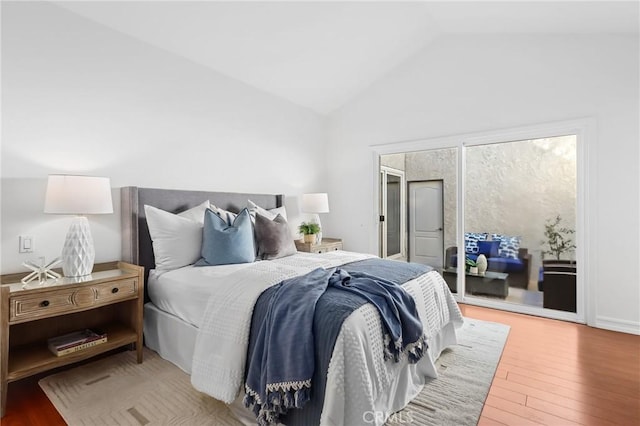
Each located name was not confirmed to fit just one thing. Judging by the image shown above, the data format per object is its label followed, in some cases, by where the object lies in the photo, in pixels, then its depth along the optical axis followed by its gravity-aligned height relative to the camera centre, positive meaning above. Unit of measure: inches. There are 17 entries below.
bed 58.2 -26.8
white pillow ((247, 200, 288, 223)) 131.3 +1.3
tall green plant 135.5 -9.3
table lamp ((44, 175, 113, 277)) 84.7 +1.7
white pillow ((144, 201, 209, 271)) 105.9 -8.6
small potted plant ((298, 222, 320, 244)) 166.7 -8.7
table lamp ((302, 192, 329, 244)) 171.9 +5.7
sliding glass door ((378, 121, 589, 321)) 134.3 +0.6
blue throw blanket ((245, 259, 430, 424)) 59.0 -24.3
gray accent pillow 122.7 -9.5
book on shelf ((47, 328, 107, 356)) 82.6 -35.0
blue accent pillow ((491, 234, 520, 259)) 148.7 -13.8
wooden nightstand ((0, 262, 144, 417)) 72.3 -29.3
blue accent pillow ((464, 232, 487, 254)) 156.4 -12.5
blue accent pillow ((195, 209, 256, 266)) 106.7 -9.8
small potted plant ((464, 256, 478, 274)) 158.2 -24.5
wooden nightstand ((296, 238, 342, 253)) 163.7 -16.7
